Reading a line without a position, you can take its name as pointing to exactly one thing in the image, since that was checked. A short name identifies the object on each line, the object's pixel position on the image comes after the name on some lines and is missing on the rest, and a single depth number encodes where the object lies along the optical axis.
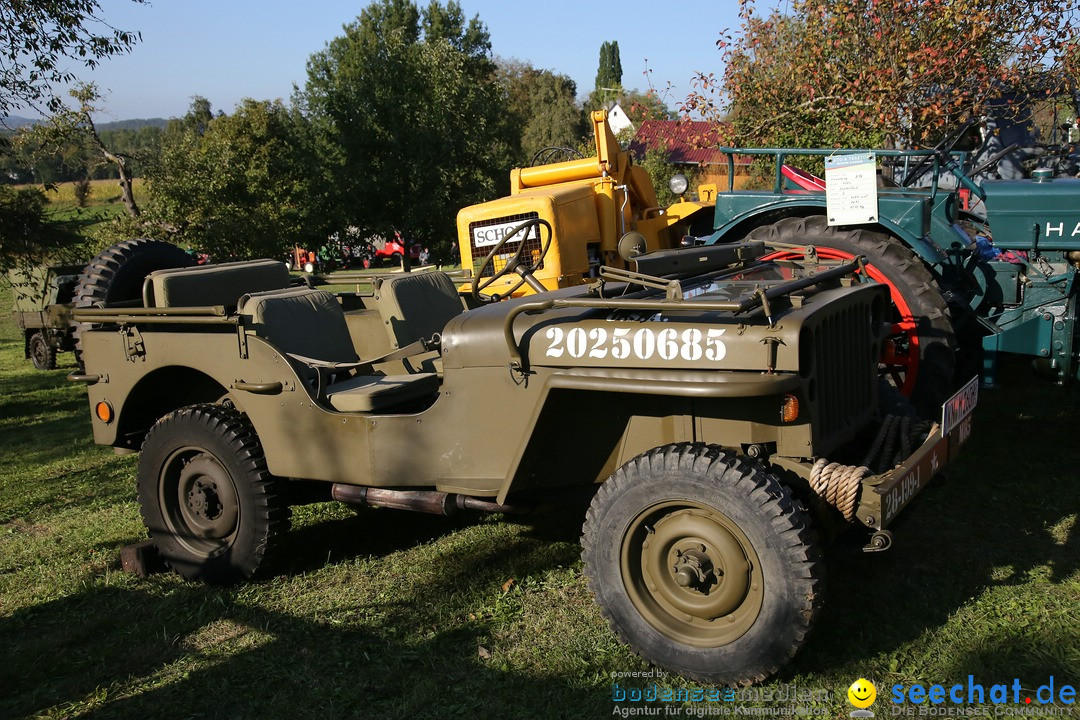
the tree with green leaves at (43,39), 9.44
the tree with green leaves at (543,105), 45.03
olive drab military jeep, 3.42
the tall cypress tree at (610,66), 72.16
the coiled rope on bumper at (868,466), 3.47
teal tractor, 5.72
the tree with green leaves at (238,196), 16.67
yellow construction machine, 8.33
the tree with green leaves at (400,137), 20.09
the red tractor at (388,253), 24.62
